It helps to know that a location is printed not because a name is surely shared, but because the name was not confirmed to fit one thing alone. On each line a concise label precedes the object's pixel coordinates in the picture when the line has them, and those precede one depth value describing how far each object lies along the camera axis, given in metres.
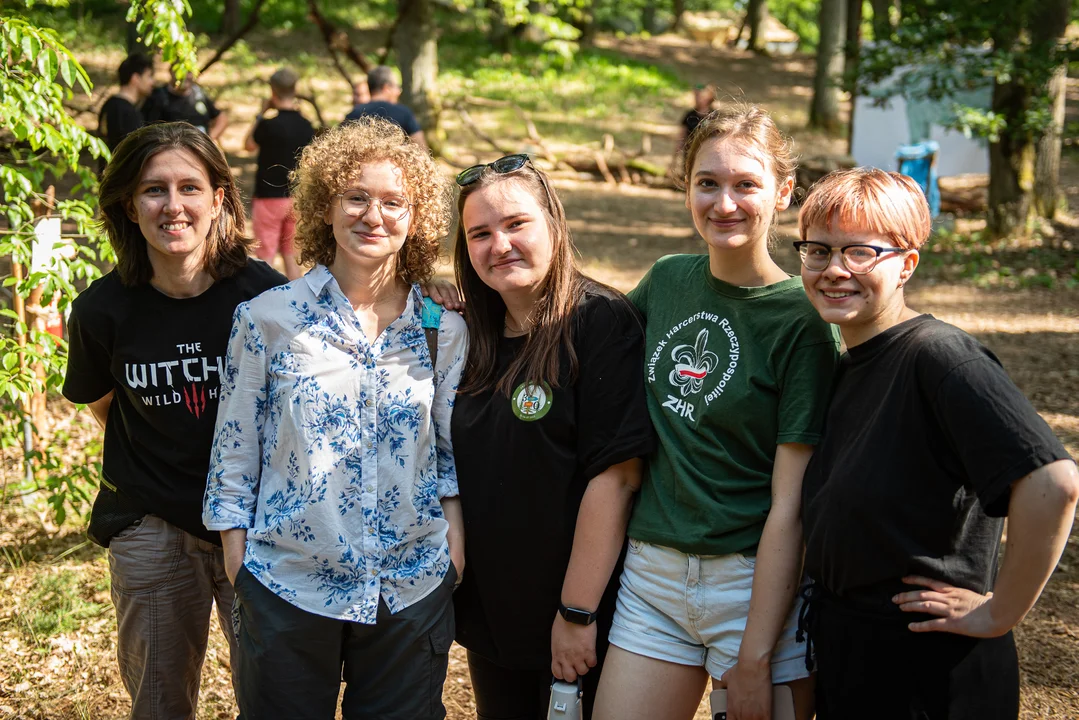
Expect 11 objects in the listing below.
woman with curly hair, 2.33
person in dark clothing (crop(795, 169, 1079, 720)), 1.89
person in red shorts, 8.24
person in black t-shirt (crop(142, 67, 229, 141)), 8.76
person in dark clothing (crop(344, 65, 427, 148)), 9.16
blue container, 12.66
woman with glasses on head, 2.39
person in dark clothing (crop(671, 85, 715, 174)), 11.50
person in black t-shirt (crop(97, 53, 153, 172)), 7.86
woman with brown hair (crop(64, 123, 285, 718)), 2.59
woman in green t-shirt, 2.23
